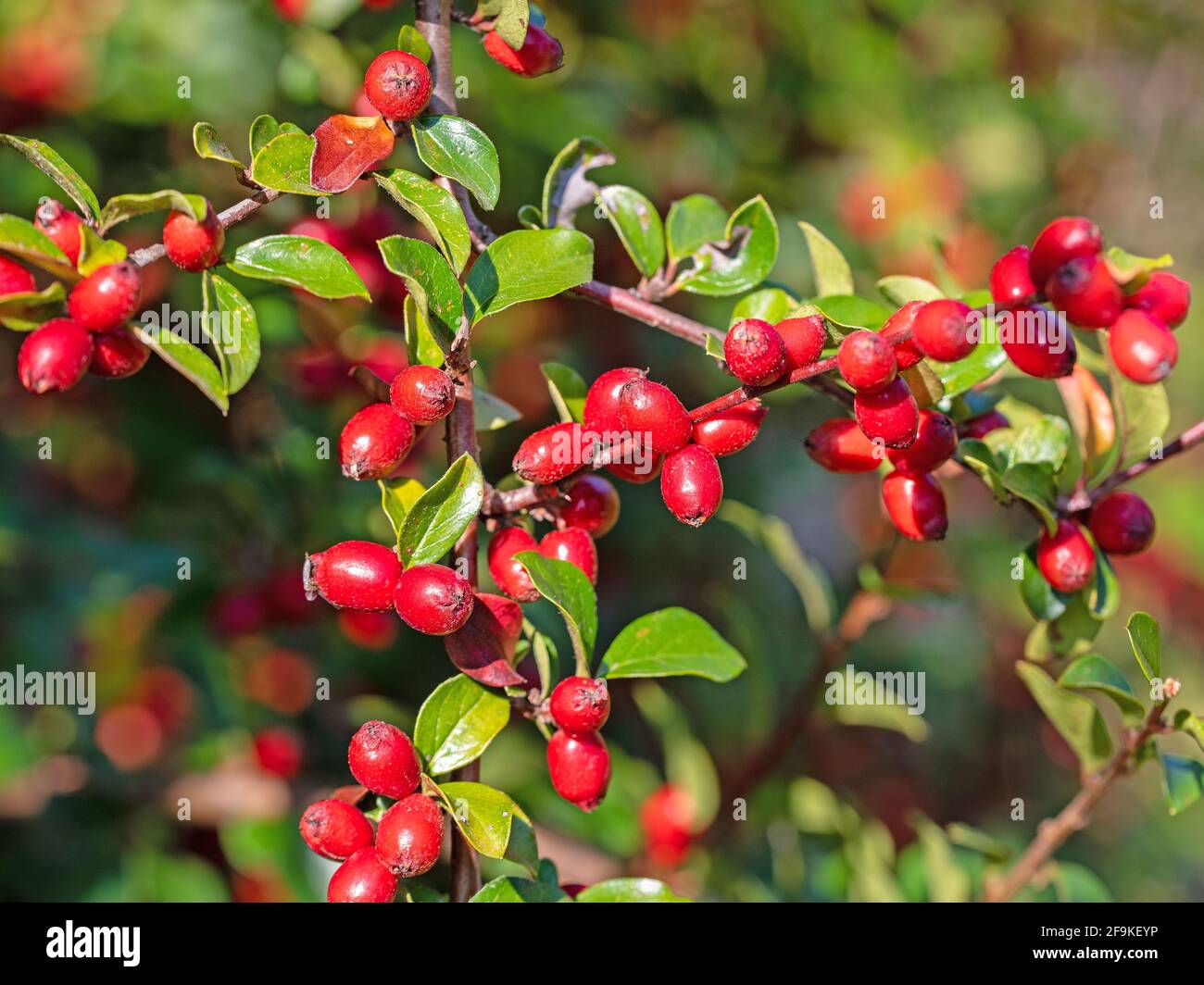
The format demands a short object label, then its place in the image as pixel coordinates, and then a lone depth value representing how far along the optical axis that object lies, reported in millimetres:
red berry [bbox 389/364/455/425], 485
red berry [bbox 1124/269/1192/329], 505
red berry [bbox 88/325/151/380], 483
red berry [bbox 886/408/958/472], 501
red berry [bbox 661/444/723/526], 486
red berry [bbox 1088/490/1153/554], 521
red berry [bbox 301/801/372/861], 491
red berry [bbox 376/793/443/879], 484
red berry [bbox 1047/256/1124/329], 493
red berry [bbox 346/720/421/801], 488
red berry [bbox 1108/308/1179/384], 501
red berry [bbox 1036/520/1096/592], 516
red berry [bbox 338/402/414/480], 490
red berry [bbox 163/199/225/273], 483
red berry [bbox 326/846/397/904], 486
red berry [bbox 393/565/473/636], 484
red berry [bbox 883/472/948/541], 509
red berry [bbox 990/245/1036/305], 498
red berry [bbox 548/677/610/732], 493
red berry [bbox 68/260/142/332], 478
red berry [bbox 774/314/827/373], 488
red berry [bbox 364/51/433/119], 491
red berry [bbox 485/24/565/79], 506
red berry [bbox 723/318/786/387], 482
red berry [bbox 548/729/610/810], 496
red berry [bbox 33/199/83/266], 482
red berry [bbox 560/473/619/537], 506
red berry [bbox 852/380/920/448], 486
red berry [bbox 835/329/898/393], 481
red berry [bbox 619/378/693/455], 486
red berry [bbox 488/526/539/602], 498
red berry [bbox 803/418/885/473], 504
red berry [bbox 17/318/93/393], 477
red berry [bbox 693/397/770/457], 490
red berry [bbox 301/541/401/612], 489
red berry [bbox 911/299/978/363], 479
